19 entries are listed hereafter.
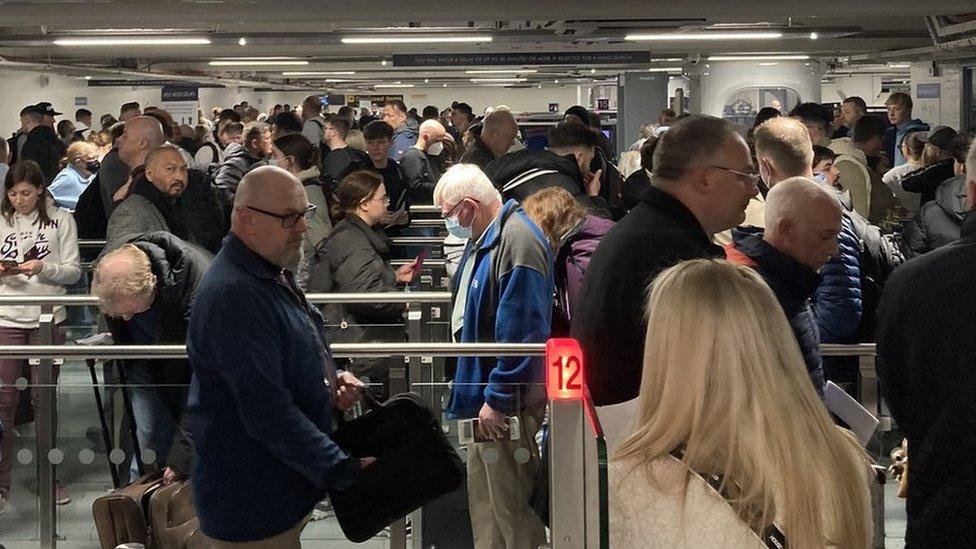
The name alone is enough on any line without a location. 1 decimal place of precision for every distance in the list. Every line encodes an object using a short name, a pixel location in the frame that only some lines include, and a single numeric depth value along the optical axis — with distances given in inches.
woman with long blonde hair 88.9
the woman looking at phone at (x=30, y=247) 294.2
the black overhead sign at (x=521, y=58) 721.6
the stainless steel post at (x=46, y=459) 197.9
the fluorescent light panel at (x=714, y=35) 541.6
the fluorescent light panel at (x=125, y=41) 534.3
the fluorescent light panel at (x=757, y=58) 788.6
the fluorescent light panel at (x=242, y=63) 821.4
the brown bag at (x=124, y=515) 178.4
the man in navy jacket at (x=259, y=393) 139.6
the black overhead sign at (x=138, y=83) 1072.1
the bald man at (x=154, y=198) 257.6
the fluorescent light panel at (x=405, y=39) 547.2
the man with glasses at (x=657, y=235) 134.6
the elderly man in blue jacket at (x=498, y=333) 171.9
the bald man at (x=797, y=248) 154.3
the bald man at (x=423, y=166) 450.4
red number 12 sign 123.5
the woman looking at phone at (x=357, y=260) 270.7
